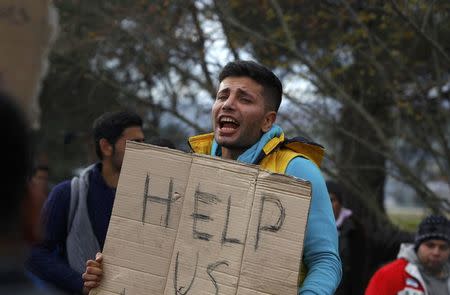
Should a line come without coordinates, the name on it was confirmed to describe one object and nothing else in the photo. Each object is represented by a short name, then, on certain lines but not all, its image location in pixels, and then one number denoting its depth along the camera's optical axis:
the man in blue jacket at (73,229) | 8.64
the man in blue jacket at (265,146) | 6.16
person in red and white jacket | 11.43
